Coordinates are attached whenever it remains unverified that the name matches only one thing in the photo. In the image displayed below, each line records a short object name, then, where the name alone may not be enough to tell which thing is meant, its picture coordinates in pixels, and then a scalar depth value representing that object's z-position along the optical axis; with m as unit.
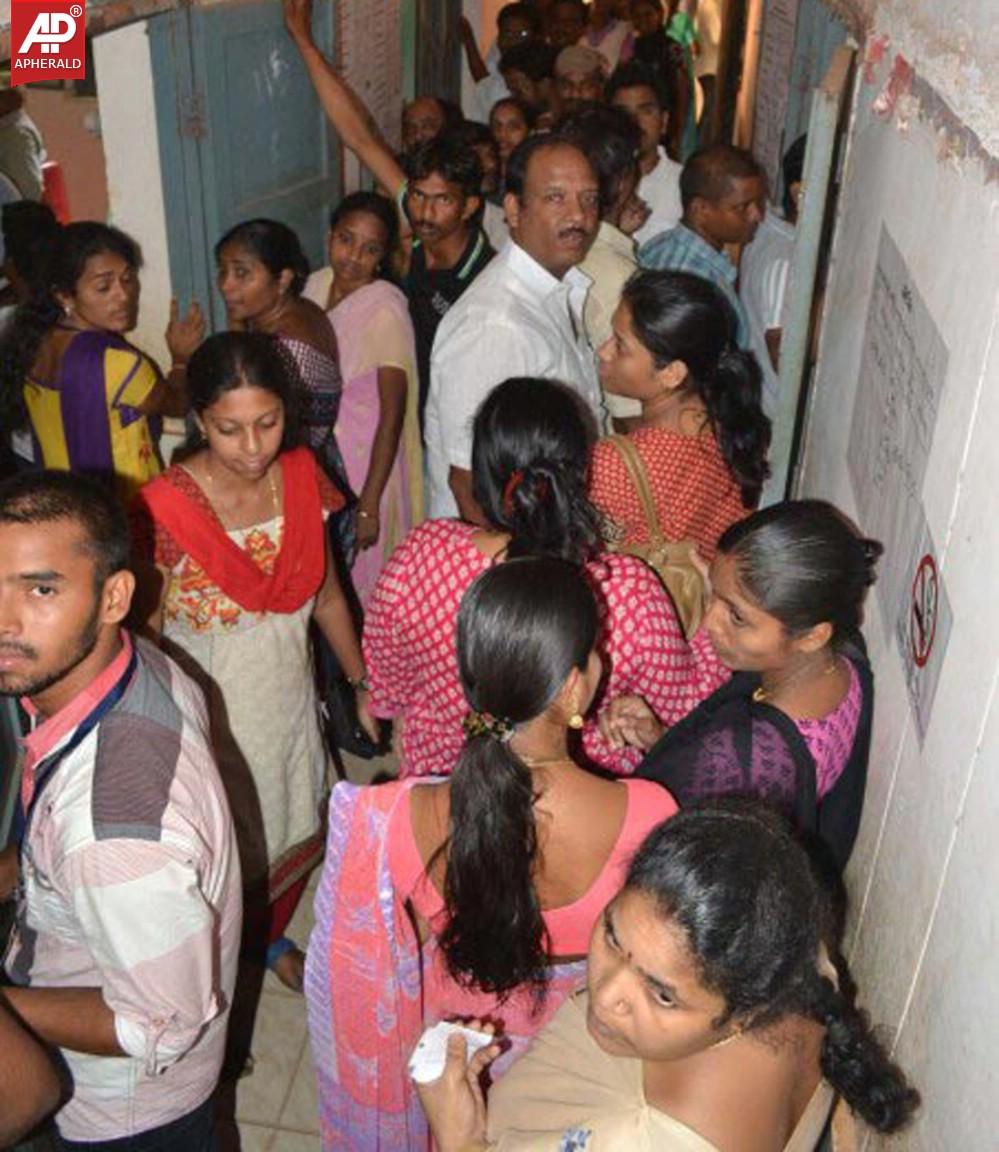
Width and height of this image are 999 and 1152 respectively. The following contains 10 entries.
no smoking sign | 1.78
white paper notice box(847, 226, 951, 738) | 1.83
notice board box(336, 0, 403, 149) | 5.76
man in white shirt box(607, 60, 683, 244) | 5.41
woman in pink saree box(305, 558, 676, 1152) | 1.82
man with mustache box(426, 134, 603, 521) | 3.30
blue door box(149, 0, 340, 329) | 4.19
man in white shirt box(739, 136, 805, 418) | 4.24
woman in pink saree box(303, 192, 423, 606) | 3.96
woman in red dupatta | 2.67
